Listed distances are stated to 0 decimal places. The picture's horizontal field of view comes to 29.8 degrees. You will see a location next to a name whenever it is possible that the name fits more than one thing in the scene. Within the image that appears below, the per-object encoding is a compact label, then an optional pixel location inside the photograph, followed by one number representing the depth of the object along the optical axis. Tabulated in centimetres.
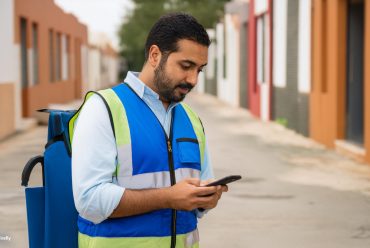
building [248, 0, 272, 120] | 2247
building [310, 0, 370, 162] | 1390
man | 226
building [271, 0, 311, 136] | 1691
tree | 5975
